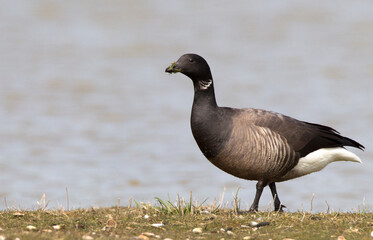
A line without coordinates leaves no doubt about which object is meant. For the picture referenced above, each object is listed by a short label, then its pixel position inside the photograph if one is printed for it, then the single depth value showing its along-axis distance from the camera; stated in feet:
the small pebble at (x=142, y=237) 47.54
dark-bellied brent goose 59.93
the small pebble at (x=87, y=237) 45.52
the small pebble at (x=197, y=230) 50.29
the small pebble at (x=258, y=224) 52.04
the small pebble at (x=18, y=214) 54.80
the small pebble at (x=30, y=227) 49.85
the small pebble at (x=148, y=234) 48.60
